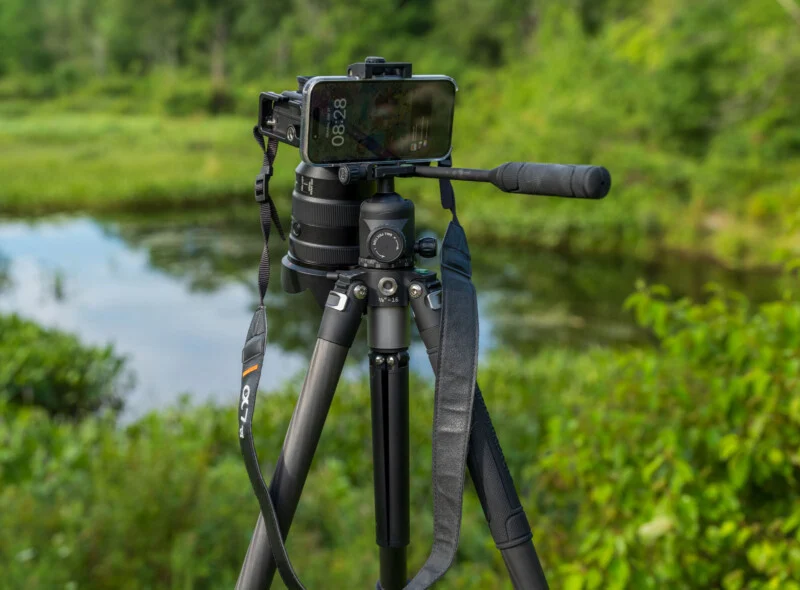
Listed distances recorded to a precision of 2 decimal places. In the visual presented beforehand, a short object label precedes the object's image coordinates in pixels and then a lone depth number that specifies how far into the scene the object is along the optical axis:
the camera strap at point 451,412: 1.33
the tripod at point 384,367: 1.38
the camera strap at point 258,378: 1.37
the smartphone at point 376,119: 1.30
